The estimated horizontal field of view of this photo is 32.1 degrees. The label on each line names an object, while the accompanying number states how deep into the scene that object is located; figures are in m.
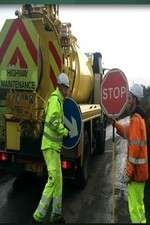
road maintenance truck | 4.30
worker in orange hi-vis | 3.24
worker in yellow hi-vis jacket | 3.74
